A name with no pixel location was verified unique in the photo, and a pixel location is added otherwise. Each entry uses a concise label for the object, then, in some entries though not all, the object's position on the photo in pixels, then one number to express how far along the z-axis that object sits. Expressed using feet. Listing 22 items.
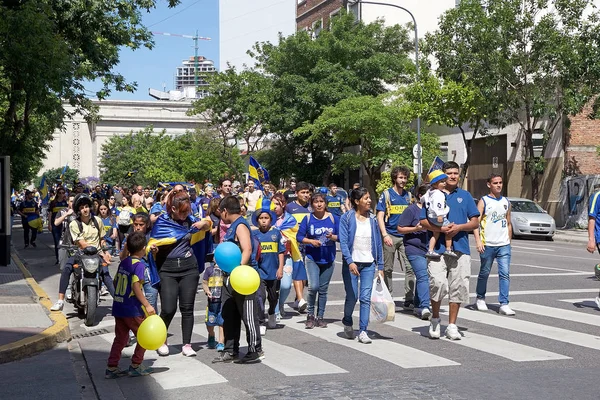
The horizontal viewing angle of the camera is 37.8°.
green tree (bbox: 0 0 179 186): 64.90
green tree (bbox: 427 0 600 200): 105.50
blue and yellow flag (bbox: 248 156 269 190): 71.26
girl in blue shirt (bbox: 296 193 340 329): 35.99
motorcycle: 38.78
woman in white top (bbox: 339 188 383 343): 31.73
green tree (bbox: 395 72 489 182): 110.01
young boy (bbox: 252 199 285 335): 34.42
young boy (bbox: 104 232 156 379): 26.84
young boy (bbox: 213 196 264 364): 28.02
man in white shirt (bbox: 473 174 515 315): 39.37
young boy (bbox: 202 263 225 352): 29.50
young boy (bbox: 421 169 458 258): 31.89
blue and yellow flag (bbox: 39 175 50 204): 98.96
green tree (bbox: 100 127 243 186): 205.46
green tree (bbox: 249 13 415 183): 148.36
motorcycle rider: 41.19
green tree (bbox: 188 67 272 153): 160.93
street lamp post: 115.08
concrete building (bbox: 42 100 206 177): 383.65
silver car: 96.07
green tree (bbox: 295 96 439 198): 130.31
